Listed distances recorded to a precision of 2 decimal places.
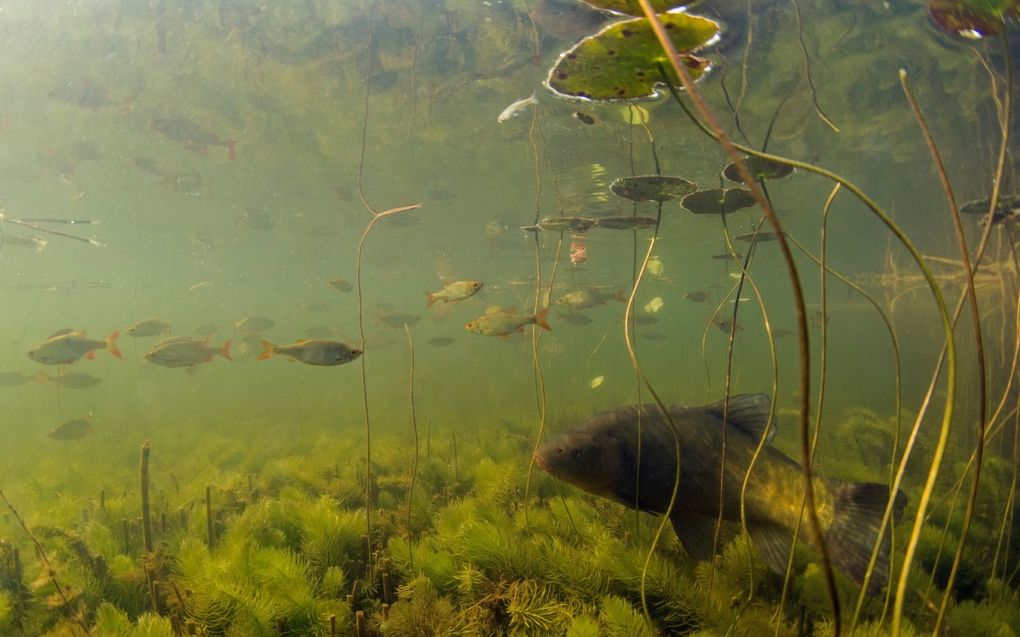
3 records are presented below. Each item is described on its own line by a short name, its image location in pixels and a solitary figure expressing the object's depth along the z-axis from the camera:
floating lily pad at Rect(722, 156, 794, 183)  3.77
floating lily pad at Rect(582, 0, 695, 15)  2.25
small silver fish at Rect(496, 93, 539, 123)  4.23
